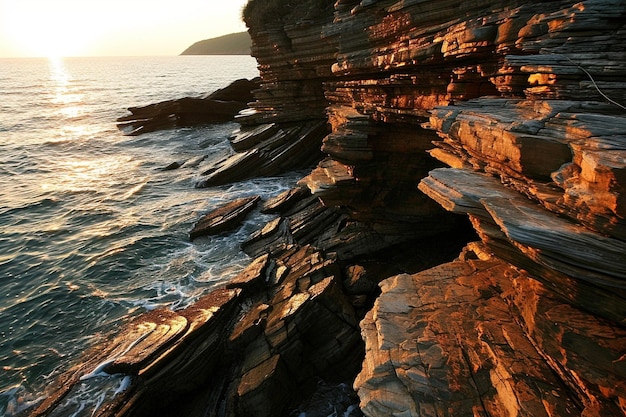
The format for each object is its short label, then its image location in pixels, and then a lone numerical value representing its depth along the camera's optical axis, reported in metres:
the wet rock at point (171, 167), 32.88
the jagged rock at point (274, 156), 27.45
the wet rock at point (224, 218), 20.48
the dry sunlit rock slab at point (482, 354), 6.07
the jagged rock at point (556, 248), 5.69
